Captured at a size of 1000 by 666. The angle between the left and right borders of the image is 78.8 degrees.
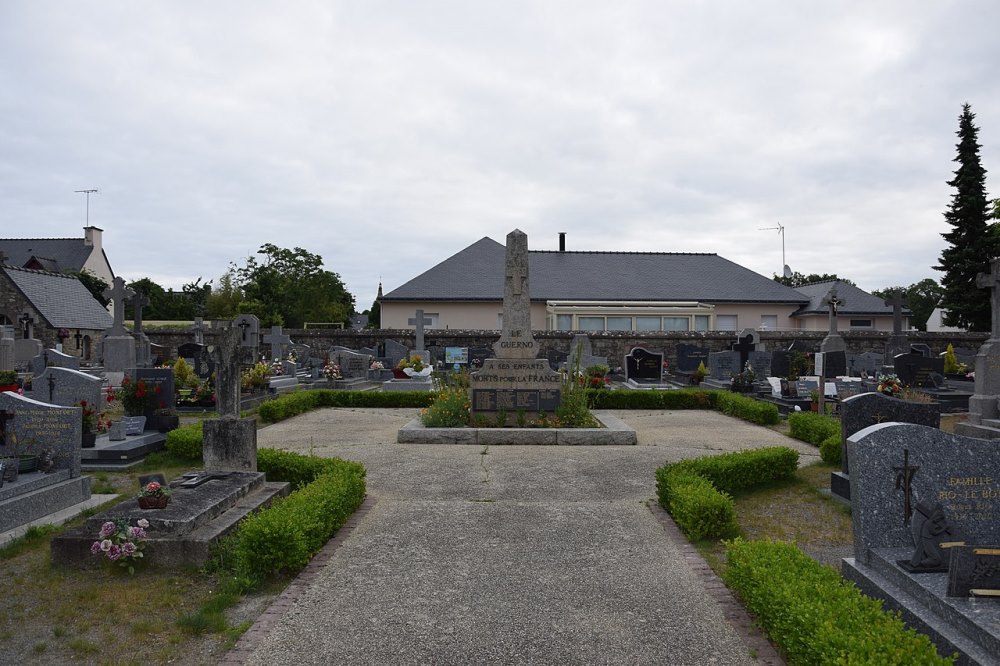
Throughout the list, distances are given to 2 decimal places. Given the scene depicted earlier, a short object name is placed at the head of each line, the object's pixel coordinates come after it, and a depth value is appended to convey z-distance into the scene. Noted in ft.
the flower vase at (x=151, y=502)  17.90
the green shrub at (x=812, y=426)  33.22
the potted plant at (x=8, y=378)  55.06
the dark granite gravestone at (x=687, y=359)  72.90
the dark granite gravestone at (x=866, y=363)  69.41
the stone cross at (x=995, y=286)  36.78
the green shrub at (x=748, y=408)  42.78
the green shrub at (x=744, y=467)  23.82
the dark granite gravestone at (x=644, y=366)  67.77
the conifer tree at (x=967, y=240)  117.60
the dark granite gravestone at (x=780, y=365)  65.41
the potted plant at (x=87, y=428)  30.04
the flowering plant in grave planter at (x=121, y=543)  16.06
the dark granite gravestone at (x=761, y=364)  61.57
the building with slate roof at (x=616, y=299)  102.22
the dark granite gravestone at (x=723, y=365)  65.36
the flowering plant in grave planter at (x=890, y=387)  38.32
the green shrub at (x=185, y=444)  30.66
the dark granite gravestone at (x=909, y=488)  14.21
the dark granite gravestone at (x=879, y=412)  24.61
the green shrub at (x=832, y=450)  28.30
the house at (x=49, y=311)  94.48
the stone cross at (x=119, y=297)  63.62
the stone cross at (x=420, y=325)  82.94
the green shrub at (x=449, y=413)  37.50
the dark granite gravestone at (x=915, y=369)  54.29
